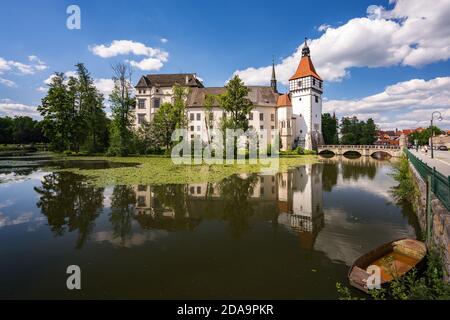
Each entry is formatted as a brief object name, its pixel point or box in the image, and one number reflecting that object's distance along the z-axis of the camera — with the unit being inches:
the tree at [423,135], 3934.8
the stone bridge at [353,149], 2449.2
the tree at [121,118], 1825.8
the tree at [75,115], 1872.5
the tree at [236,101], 1701.5
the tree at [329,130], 3321.9
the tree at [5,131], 3183.1
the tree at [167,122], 1797.5
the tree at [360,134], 3211.1
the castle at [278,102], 2396.7
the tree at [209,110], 1876.1
